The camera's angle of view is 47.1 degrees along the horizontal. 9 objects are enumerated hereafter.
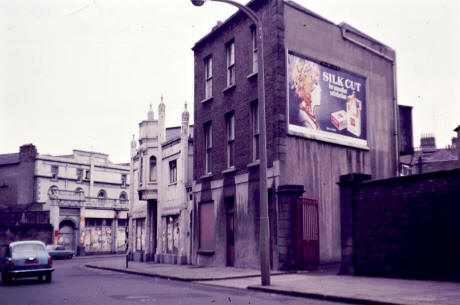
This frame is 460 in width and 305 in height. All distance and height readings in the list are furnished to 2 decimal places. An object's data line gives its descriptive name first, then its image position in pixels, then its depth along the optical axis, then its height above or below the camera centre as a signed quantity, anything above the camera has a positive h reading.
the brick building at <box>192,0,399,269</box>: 21.53 +4.00
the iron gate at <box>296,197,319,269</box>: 20.31 -0.66
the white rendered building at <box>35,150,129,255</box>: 55.41 +1.98
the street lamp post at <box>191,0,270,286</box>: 15.48 +1.39
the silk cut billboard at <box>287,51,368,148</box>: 22.39 +5.09
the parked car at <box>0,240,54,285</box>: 19.17 -1.59
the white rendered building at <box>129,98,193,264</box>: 30.28 +1.45
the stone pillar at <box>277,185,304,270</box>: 20.16 -0.32
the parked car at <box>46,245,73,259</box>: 47.95 -3.05
